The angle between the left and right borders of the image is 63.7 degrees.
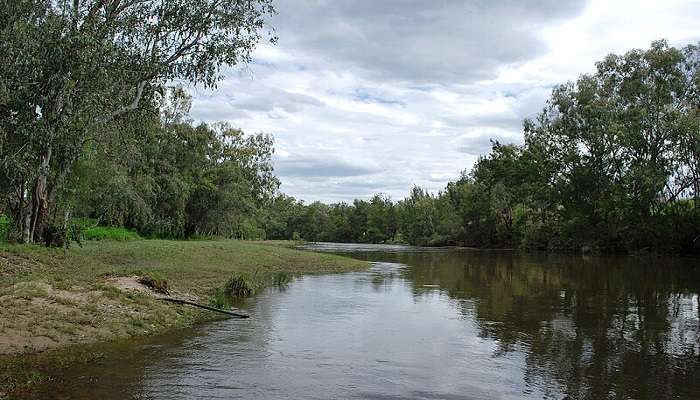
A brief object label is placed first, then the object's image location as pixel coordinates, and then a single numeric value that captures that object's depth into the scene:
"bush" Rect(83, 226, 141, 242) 40.85
